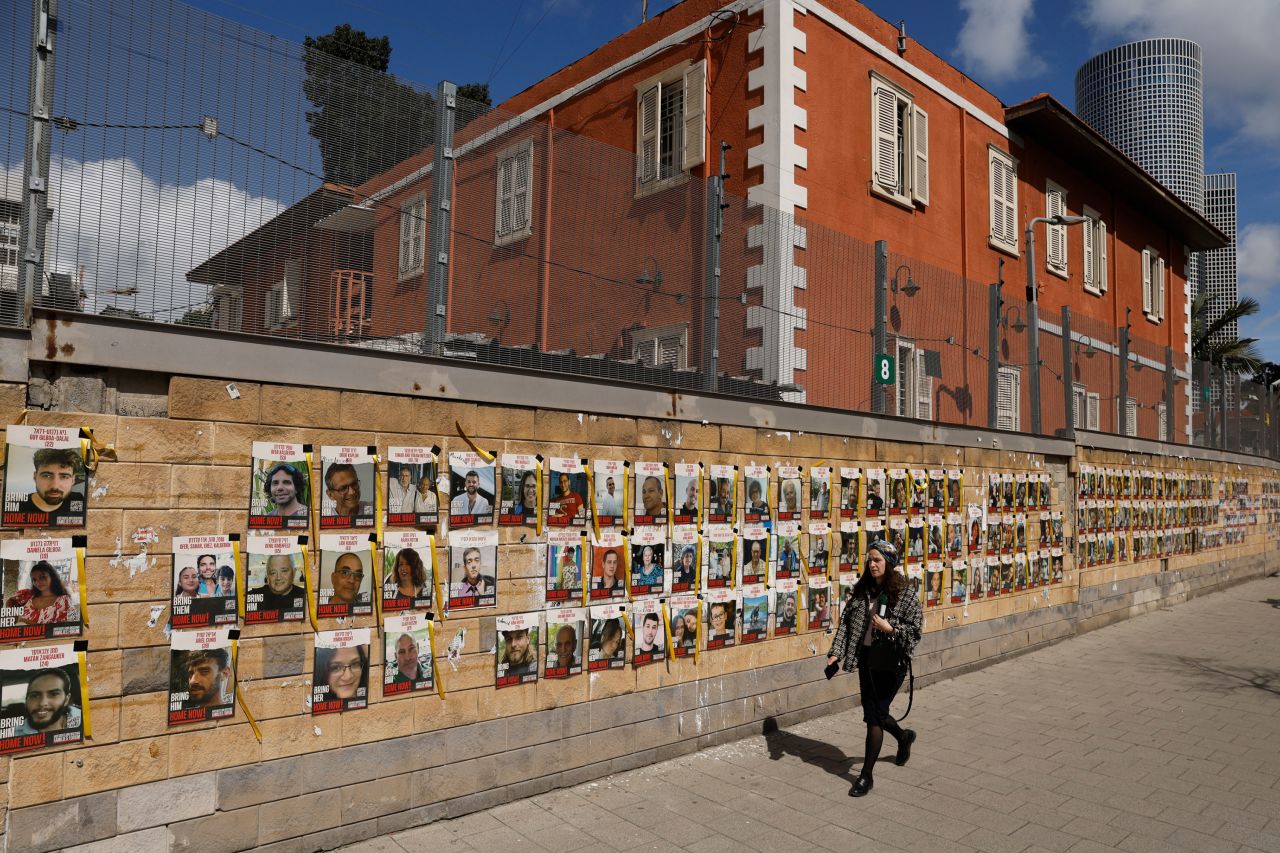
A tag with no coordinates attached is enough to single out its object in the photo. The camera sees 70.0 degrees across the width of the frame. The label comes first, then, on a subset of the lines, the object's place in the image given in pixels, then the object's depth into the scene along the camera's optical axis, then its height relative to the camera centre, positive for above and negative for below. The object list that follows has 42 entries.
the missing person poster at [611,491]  5.95 -0.11
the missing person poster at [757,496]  7.00 -0.15
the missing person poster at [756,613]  6.97 -1.06
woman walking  6.02 -1.07
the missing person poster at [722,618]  6.68 -1.05
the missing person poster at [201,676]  4.20 -0.98
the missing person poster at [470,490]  5.20 -0.11
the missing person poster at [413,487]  4.94 -0.09
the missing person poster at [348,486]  4.69 -0.09
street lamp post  11.38 +1.57
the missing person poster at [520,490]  5.43 -0.11
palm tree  30.02 +5.06
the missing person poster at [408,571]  4.91 -0.55
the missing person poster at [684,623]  6.41 -1.04
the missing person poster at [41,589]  3.79 -0.52
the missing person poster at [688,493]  6.45 -0.13
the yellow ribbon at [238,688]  4.37 -1.06
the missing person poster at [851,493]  7.95 -0.13
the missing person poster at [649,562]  6.17 -0.59
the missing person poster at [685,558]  6.43 -0.59
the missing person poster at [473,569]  5.18 -0.56
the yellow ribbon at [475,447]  5.25 +0.14
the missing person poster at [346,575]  4.67 -0.55
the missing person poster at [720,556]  6.68 -0.60
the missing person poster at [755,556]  6.97 -0.61
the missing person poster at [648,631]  6.16 -1.07
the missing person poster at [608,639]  5.90 -1.08
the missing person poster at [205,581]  4.22 -0.53
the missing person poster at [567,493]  5.68 -0.13
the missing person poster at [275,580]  4.44 -0.55
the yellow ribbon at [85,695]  3.94 -0.99
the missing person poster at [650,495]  6.19 -0.14
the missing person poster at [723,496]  6.71 -0.15
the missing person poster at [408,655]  4.89 -1.00
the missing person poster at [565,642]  5.64 -1.06
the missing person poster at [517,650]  5.38 -1.06
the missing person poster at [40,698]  3.77 -0.98
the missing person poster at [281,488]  4.46 -0.10
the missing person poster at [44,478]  3.79 -0.06
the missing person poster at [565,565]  5.67 -0.57
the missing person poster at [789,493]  7.31 -0.13
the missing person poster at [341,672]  4.64 -1.04
